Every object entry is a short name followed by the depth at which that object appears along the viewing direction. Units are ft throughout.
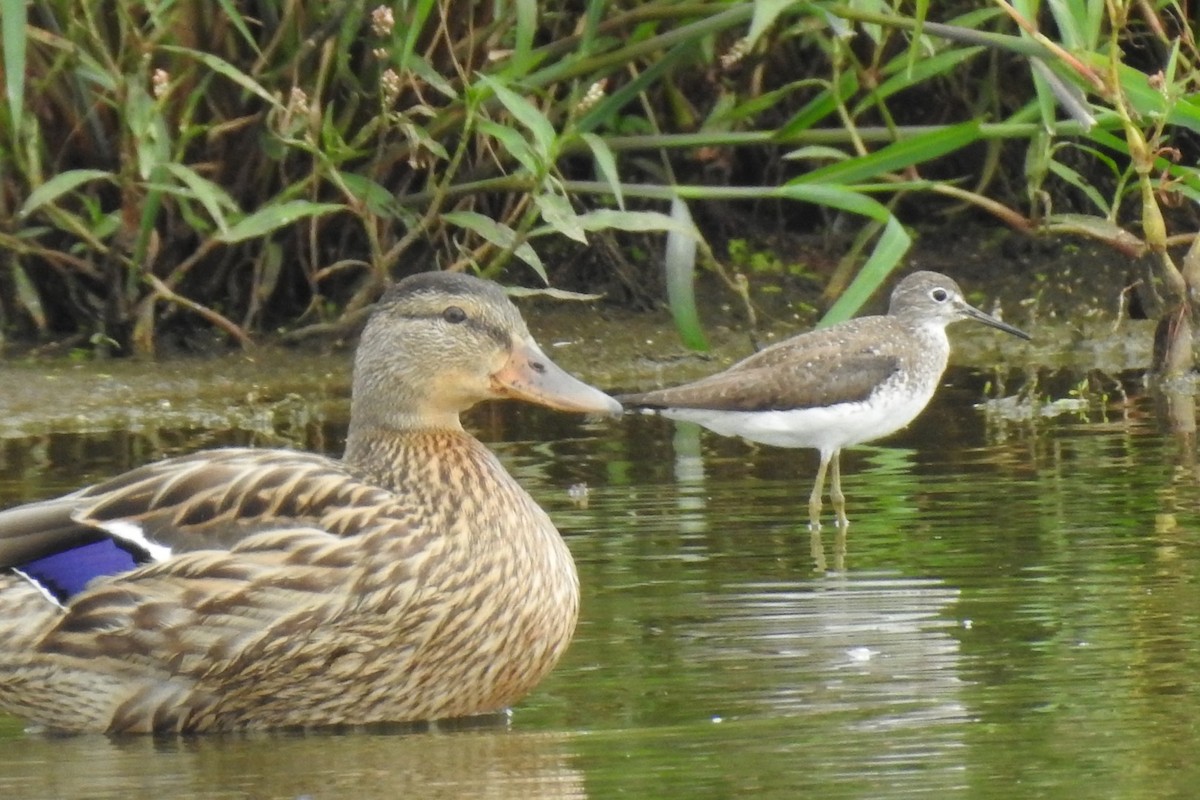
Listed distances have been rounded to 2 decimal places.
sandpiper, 57.98
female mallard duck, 35.12
